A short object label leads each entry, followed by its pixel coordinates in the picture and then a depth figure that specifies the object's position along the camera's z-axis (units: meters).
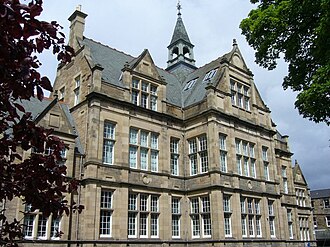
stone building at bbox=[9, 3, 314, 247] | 18.52
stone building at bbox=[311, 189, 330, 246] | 56.00
